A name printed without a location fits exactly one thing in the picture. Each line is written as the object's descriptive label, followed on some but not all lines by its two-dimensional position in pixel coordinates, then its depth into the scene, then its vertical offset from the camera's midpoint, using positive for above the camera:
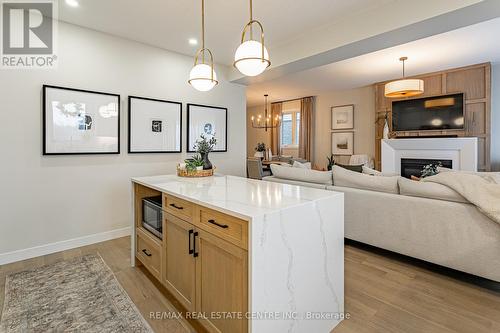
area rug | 1.75 -1.09
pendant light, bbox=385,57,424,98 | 4.16 +1.23
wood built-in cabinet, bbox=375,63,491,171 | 4.85 +1.36
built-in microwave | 2.17 -0.47
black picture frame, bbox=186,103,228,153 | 4.12 +0.59
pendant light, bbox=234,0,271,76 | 1.89 +0.78
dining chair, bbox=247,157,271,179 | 5.43 -0.15
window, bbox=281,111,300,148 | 8.26 +1.10
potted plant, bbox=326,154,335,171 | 6.03 +0.09
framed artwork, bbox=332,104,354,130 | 6.94 +1.26
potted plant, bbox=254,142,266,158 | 8.30 +0.41
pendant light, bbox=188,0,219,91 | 2.35 +0.78
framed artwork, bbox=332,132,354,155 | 6.98 +0.54
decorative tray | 2.62 -0.11
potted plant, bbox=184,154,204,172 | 2.64 -0.02
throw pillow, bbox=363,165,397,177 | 3.24 -0.12
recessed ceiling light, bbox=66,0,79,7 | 2.63 +1.64
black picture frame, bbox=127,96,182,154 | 3.51 +0.52
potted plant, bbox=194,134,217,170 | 2.71 +0.11
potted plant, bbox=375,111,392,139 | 6.07 +0.81
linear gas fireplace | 5.57 -0.05
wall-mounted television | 5.18 +1.06
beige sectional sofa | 2.16 -0.56
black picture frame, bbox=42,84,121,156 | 2.88 +0.48
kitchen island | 1.28 -0.54
